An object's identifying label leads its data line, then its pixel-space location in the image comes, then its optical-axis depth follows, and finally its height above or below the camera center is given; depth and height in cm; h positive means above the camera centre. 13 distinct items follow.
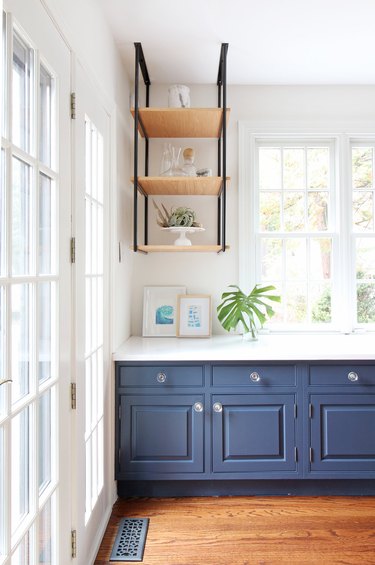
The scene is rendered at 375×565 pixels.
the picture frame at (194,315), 280 -19
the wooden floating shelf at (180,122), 243 +102
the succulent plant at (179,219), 258 +42
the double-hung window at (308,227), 296 +42
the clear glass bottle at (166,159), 257 +79
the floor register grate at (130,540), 189 -122
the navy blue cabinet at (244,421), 231 -75
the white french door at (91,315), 168 -13
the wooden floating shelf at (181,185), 247 +63
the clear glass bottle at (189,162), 262 +79
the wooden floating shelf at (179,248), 253 +24
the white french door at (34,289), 107 -1
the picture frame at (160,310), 282 -16
